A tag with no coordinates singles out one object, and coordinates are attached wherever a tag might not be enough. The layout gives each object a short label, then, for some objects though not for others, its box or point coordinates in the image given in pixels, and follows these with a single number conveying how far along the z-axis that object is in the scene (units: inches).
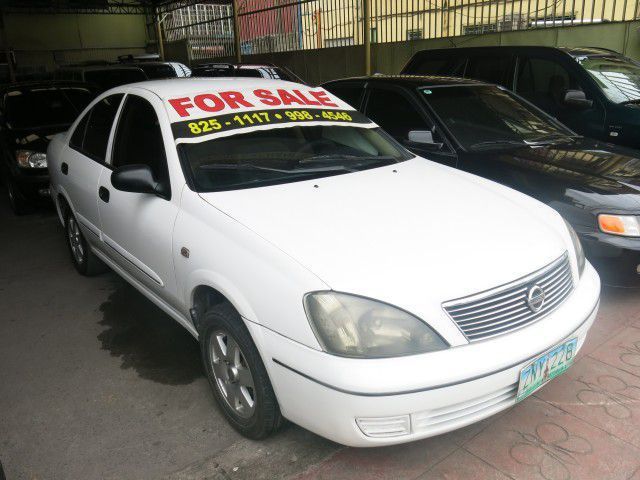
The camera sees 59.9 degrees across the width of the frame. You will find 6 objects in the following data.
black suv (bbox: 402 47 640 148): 213.3
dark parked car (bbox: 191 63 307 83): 447.5
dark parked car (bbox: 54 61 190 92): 434.0
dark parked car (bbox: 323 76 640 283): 134.3
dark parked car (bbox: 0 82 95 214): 235.8
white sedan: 77.9
